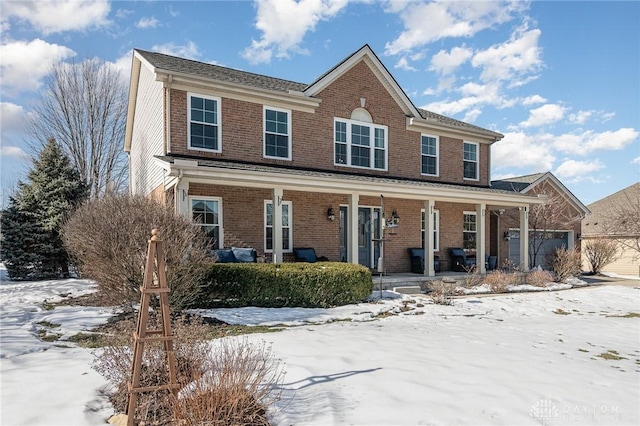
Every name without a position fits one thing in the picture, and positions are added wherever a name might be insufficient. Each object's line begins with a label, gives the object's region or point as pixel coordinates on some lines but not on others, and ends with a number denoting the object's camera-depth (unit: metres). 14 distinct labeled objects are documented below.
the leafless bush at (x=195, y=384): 3.25
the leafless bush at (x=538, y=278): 14.82
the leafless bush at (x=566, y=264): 16.19
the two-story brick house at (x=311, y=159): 11.83
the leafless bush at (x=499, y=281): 13.48
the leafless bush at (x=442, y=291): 10.88
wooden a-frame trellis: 3.33
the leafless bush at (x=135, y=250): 7.19
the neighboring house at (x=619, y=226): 18.09
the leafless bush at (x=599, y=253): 20.55
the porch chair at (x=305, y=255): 12.80
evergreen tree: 15.27
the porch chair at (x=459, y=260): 16.25
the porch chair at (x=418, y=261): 15.20
